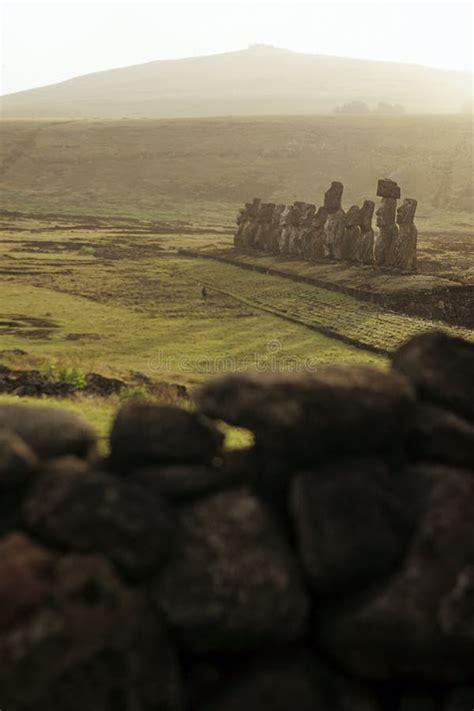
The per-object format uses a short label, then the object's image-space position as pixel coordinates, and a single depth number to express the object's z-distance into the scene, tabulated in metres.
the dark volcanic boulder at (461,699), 6.98
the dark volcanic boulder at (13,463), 6.89
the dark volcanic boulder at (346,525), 6.91
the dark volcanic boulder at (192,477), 7.09
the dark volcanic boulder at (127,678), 6.13
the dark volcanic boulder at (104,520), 6.64
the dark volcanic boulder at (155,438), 7.34
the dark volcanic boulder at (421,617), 6.75
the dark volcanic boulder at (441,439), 7.67
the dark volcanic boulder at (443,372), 8.09
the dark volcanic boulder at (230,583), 6.62
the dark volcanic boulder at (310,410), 7.05
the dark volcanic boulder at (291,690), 6.62
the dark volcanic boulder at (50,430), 7.41
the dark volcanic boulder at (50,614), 6.10
